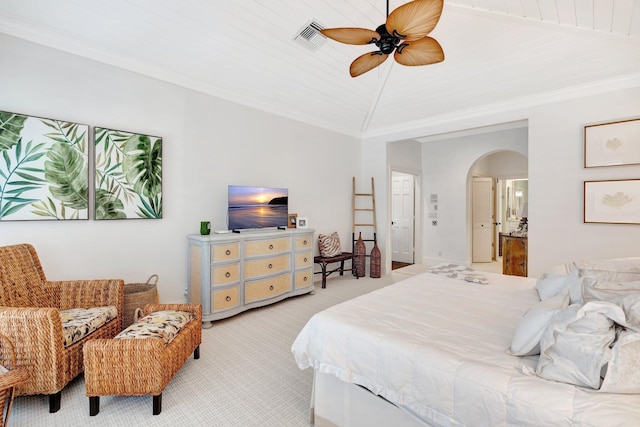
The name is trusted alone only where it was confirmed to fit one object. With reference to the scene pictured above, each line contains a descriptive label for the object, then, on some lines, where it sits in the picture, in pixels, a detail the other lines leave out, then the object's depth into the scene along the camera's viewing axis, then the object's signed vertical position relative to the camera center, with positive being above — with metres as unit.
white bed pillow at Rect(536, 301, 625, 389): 1.12 -0.51
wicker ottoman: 1.86 -0.97
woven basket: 2.84 -0.82
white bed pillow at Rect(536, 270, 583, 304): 1.71 -0.48
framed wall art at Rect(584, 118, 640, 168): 3.46 +0.82
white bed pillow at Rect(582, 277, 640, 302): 1.60 -0.43
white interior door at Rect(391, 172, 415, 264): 7.11 -0.11
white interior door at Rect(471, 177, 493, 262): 7.05 -0.03
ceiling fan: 1.85 +1.27
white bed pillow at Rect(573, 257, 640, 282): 2.02 -0.40
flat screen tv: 3.82 +0.07
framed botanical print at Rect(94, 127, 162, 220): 3.02 +0.40
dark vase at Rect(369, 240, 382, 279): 5.57 -0.93
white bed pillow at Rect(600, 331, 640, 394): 1.07 -0.56
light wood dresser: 3.31 -0.70
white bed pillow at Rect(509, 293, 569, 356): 1.33 -0.53
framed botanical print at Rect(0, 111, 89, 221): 2.55 +0.39
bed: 1.08 -0.67
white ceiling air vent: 3.16 +1.93
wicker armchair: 1.85 -0.71
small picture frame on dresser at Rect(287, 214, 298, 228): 4.73 -0.13
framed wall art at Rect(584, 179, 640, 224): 3.47 +0.13
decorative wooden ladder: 5.92 +0.01
